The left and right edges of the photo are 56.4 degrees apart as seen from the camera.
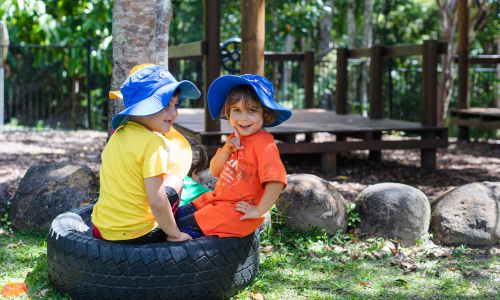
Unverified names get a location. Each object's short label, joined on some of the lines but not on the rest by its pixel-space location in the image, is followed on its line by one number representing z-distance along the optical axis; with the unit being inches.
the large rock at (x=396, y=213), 150.5
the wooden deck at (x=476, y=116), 362.8
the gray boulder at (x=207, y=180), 160.5
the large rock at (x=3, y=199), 161.2
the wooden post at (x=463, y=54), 385.7
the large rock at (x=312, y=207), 151.6
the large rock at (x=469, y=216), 146.7
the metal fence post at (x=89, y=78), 439.5
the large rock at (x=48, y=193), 155.2
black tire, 96.6
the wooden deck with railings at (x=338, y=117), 210.4
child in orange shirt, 102.3
